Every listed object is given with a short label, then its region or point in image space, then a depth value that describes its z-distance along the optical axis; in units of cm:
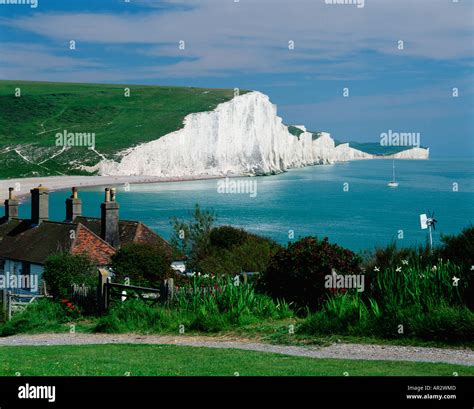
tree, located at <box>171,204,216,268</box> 4143
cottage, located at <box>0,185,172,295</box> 3369
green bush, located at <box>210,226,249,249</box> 3622
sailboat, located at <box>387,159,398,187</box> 17188
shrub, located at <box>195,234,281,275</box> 3056
